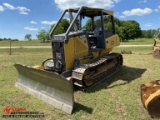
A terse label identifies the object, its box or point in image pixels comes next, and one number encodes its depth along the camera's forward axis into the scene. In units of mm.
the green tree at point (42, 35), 73569
